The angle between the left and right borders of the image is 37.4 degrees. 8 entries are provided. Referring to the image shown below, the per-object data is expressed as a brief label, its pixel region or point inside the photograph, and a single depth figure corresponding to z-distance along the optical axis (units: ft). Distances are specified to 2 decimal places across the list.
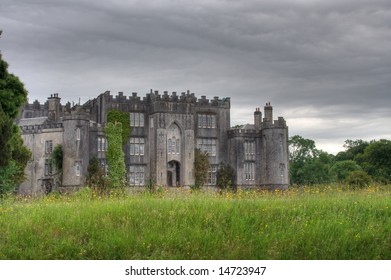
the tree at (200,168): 200.93
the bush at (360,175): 165.52
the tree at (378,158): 267.59
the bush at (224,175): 205.77
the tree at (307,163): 257.75
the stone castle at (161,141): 186.80
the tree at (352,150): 332.60
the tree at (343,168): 273.56
